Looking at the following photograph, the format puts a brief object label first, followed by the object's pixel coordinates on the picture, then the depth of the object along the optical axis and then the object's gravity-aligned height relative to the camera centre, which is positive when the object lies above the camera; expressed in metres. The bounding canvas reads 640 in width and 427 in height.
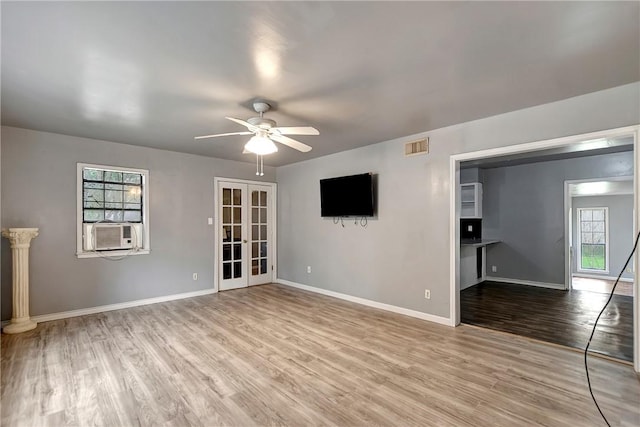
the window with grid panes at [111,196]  4.47 +0.30
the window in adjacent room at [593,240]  7.69 -0.74
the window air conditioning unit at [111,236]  4.42 -0.33
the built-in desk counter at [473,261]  5.67 -1.03
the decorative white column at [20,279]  3.63 -0.79
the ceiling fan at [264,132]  2.89 +0.82
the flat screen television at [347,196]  4.72 +0.30
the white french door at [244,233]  5.82 -0.40
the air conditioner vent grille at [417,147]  4.09 +0.93
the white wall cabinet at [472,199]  6.57 +0.30
